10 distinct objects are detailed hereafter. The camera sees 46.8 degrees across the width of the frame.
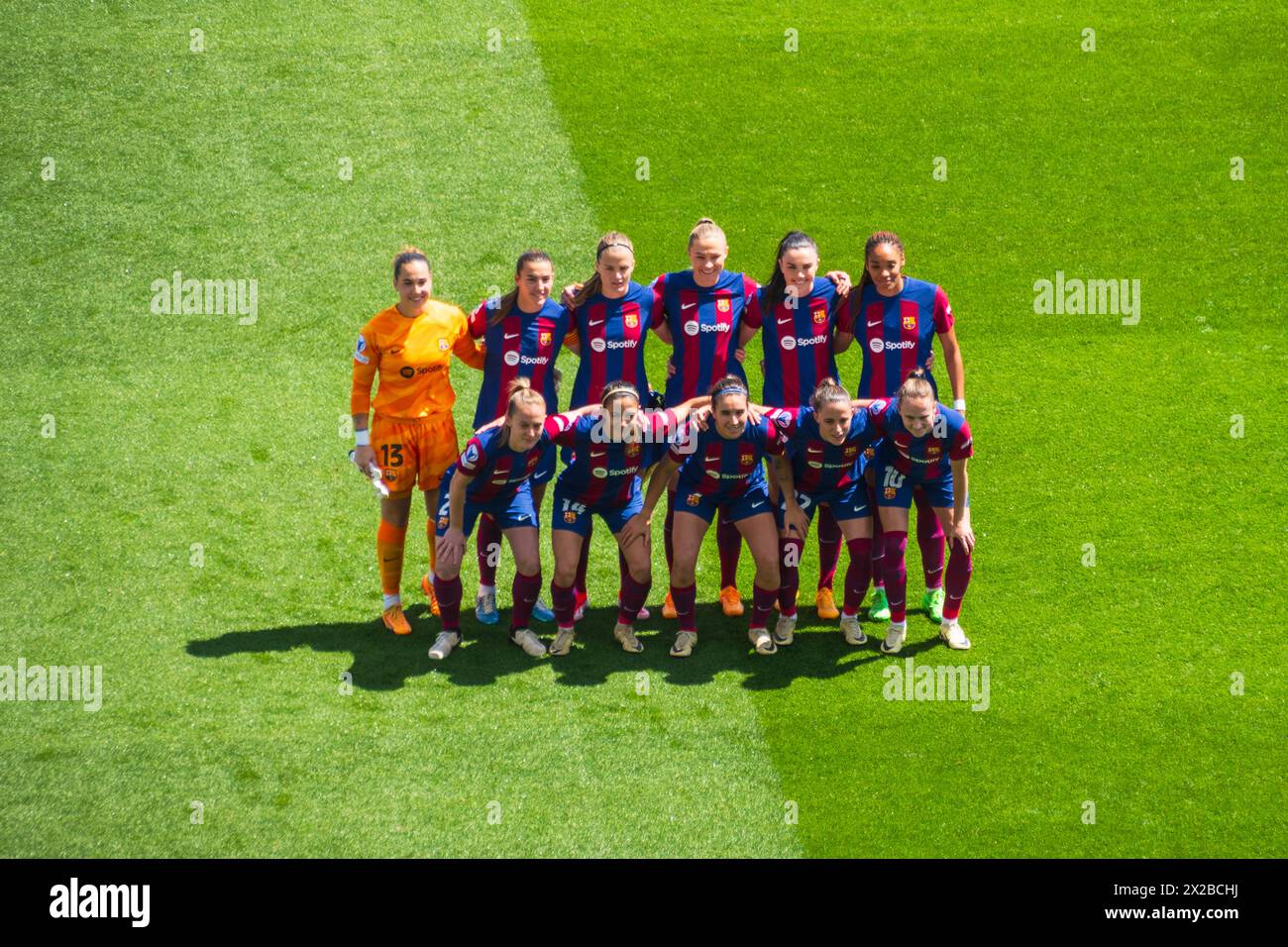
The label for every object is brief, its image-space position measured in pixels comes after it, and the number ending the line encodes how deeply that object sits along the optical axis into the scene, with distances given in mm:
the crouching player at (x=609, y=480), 8547
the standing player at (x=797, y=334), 9039
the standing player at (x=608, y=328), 8945
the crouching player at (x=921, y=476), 8602
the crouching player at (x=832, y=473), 8609
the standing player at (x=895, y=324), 9023
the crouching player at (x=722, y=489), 8664
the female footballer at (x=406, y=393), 8820
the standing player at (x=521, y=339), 8938
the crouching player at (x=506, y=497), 8453
